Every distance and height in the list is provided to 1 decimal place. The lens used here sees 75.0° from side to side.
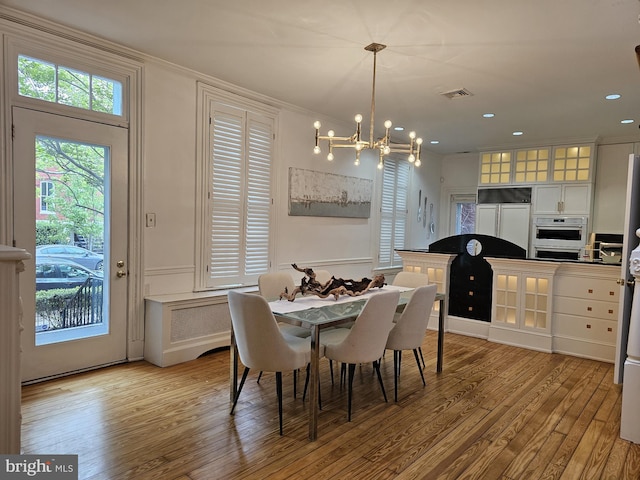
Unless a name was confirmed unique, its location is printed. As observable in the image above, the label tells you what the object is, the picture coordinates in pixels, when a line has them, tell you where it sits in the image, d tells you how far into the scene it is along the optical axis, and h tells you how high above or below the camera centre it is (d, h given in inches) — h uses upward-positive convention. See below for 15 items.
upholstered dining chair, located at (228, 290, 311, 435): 100.2 -30.2
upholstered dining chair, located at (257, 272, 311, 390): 138.5 -24.6
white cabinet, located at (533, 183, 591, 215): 257.8 +18.4
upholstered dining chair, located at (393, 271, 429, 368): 166.7 -22.9
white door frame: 125.0 -7.7
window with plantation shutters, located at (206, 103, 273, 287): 177.6 +9.8
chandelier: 126.8 +24.9
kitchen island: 169.6 -34.3
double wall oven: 259.0 -5.5
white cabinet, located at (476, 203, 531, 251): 279.6 +3.3
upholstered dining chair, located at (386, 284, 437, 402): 126.3 -31.2
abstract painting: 213.2 +14.2
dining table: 101.8 -25.1
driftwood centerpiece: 132.9 -22.3
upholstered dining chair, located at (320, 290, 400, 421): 107.7 -30.6
